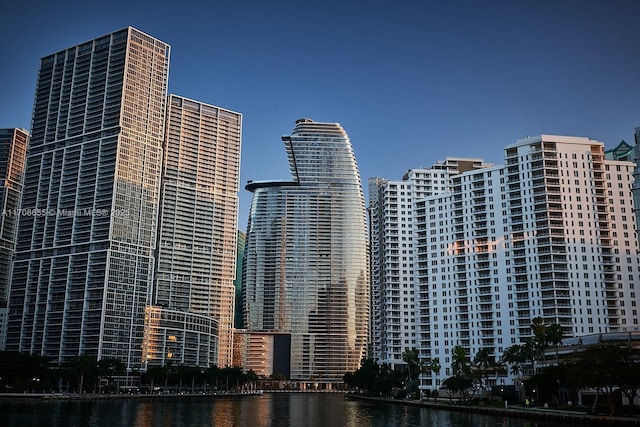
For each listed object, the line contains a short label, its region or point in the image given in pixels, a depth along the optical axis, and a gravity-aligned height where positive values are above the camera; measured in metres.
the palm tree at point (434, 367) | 188.20 +0.70
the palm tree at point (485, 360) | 170.64 +2.61
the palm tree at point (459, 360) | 167.00 +2.47
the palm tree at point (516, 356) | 159.38 +3.47
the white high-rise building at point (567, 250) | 185.88 +35.07
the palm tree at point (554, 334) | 152.88 +8.47
